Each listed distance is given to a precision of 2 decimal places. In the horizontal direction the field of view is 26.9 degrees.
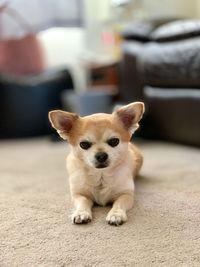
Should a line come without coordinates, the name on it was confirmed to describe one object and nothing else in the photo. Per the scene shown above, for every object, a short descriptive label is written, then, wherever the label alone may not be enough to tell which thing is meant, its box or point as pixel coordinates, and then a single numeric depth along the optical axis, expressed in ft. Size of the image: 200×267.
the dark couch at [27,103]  8.10
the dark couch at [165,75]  6.08
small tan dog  3.50
